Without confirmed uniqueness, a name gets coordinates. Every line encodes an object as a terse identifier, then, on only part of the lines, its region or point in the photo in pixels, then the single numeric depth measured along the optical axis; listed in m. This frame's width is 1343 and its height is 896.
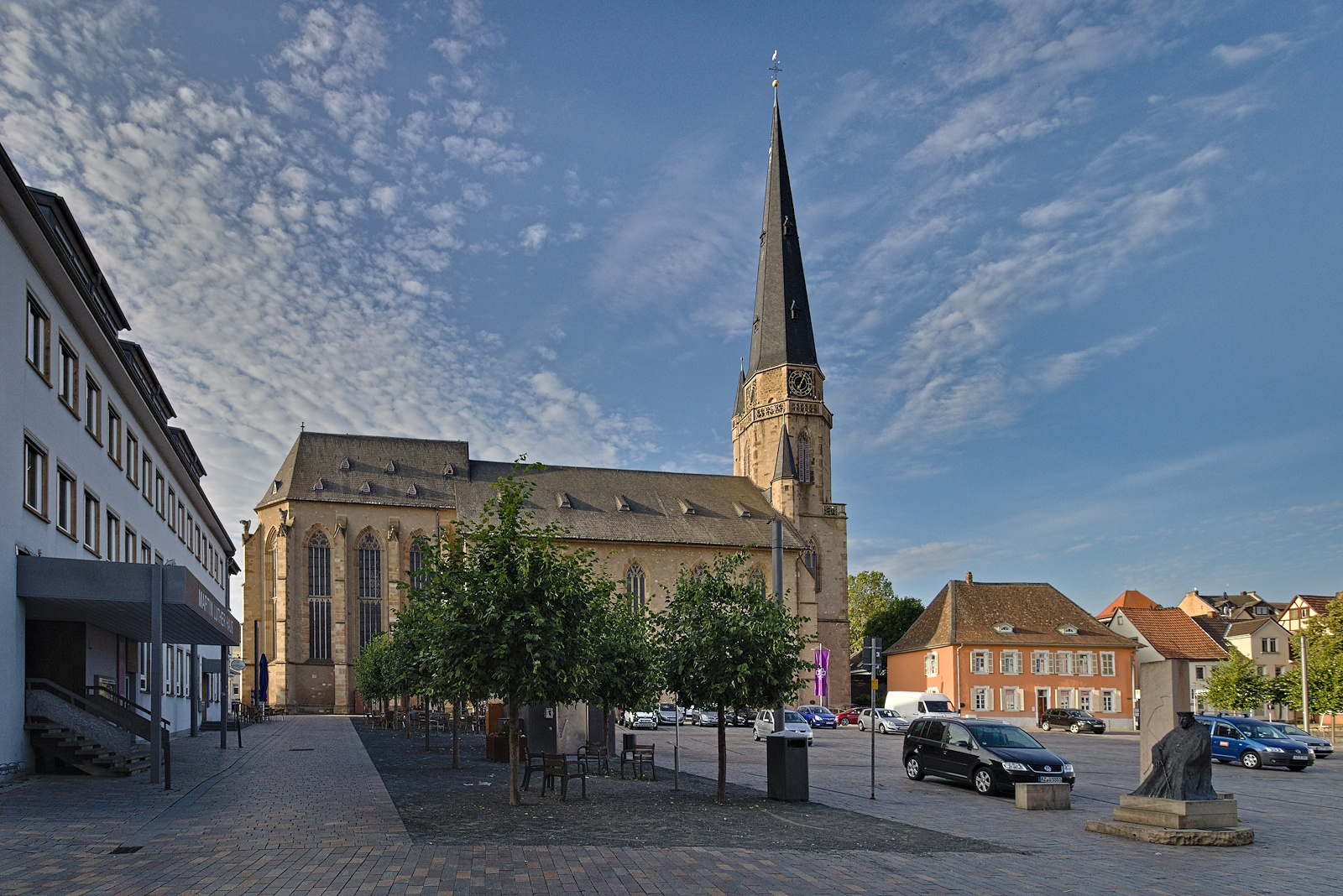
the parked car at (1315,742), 34.56
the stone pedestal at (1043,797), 17.48
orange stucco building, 61.88
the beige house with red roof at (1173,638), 66.94
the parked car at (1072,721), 53.37
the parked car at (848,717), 61.87
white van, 49.47
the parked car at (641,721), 49.02
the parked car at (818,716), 52.94
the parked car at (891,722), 48.25
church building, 70.38
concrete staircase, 19.08
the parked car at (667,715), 54.69
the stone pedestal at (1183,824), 13.52
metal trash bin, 17.52
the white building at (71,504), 18.77
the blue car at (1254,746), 28.67
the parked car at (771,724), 41.22
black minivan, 19.36
